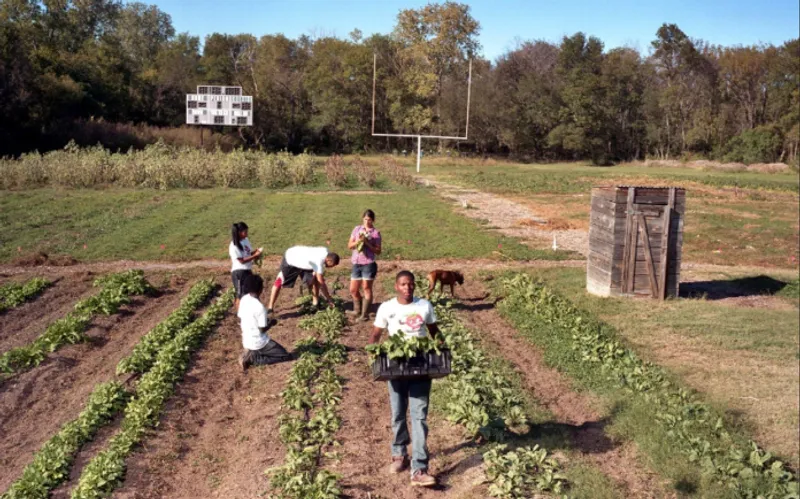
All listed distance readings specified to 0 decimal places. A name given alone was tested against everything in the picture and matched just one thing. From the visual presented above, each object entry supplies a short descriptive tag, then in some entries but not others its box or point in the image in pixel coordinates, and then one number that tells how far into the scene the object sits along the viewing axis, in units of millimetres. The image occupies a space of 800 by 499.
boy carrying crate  6570
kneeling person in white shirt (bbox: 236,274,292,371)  9812
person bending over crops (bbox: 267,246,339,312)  11844
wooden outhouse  12859
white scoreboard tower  47000
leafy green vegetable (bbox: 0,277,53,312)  13188
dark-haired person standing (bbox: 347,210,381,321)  11645
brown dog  13148
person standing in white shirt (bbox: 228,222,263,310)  11641
